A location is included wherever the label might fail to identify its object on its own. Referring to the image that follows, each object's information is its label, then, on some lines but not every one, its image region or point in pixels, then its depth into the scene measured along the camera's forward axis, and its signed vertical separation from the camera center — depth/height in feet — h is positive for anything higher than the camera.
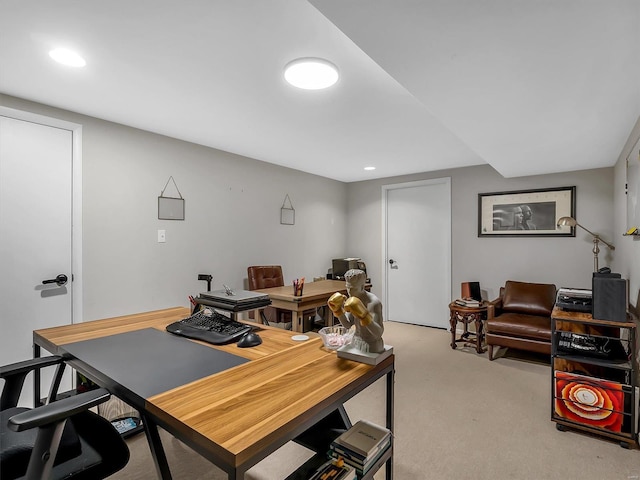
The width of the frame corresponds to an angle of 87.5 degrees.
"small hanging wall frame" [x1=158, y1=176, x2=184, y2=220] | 10.26 +1.00
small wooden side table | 11.94 -3.03
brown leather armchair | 10.30 -2.69
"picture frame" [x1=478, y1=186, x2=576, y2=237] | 12.46 +1.05
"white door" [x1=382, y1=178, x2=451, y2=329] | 15.26 -0.63
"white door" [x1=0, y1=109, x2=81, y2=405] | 7.64 +0.19
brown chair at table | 12.04 -1.67
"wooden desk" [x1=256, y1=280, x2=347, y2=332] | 10.32 -1.93
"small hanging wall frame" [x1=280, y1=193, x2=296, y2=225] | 14.43 +1.11
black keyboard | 5.15 -1.47
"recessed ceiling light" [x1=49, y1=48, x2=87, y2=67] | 5.70 +3.21
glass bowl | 4.65 -1.40
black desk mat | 3.70 -1.58
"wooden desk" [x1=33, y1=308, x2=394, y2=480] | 2.65 -1.56
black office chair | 2.99 -2.20
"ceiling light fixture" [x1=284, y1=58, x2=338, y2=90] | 5.90 +3.07
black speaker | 6.68 -1.24
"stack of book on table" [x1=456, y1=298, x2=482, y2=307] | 12.27 -2.38
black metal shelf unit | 6.57 -2.98
